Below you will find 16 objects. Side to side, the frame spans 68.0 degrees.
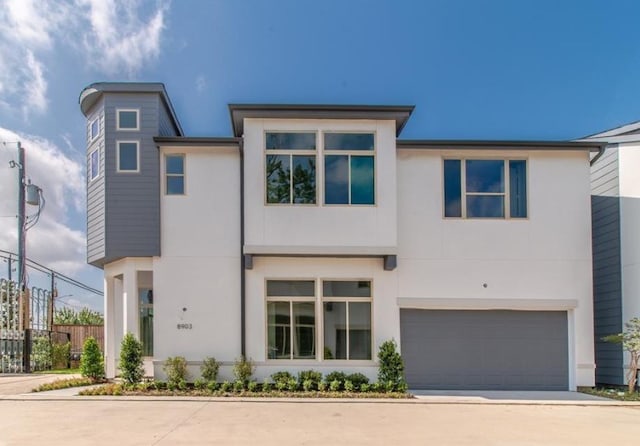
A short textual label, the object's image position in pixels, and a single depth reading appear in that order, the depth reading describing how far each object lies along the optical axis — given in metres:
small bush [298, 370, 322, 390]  11.26
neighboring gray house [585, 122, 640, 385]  12.16
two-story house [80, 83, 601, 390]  11.75
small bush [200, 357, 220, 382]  11.43
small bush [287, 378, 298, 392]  11.10
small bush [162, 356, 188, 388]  11.27
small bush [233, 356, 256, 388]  11.29
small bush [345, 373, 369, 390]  11.24
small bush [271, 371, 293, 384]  11.28
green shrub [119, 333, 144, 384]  11.40
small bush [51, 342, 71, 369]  17.09
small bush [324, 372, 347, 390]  11.30
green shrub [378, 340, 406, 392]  11.16
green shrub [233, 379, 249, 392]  11.07
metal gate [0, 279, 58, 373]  15.73
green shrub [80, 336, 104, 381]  12.34
